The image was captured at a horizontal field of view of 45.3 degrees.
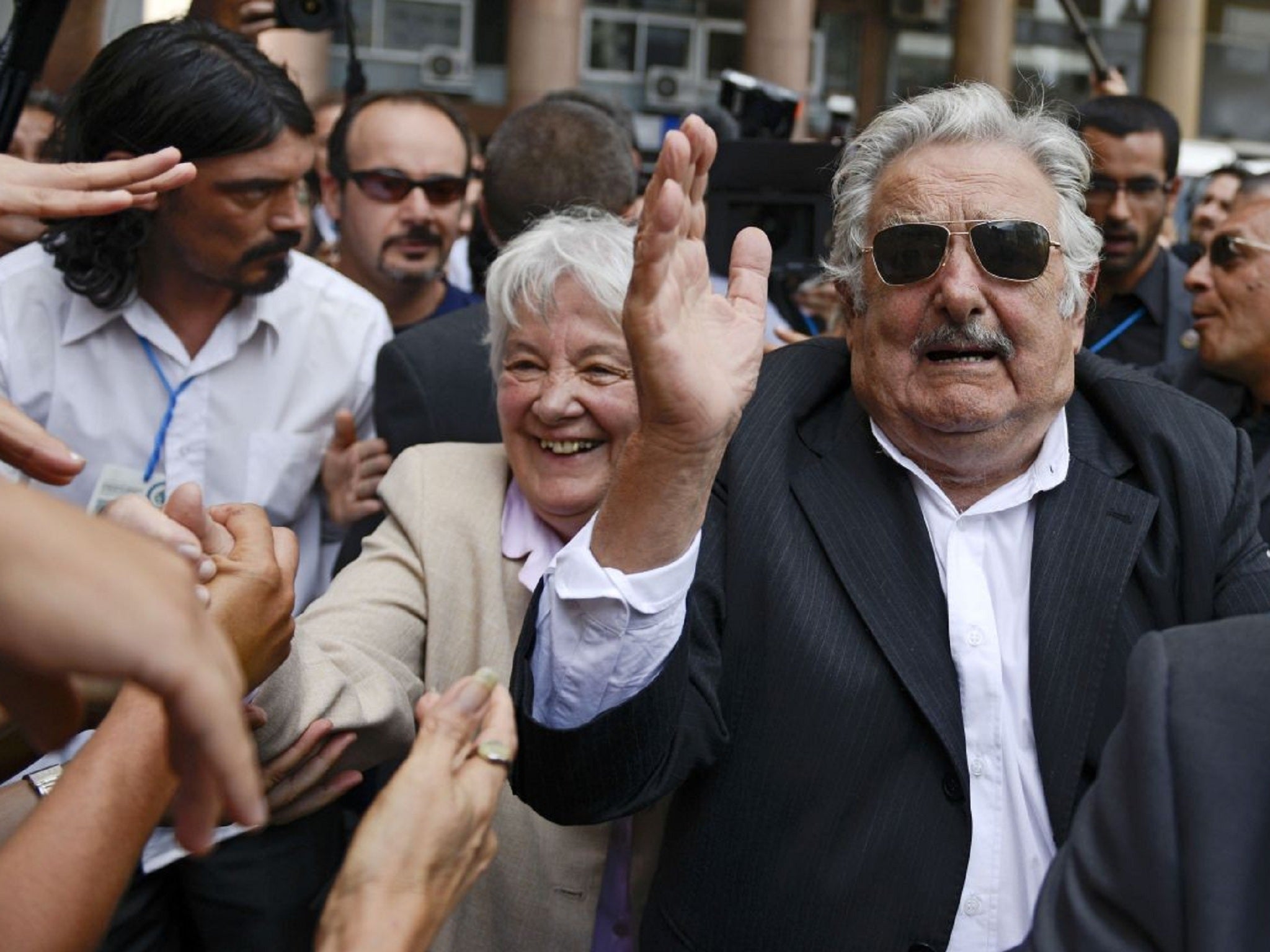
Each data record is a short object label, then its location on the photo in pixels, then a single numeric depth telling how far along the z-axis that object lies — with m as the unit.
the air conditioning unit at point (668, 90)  19.73
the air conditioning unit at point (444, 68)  18.98
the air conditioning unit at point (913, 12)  21.31
